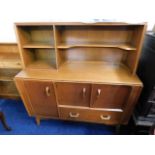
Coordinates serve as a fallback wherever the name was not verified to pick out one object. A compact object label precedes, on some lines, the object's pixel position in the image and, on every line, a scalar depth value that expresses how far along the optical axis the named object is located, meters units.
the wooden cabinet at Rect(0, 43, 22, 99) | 1.68
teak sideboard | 1.17
